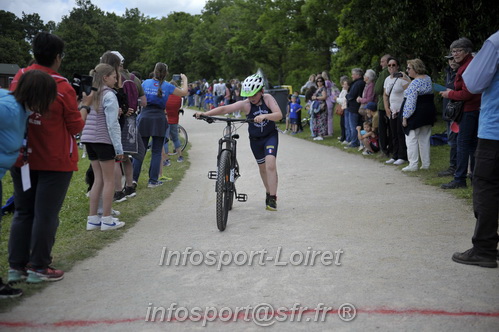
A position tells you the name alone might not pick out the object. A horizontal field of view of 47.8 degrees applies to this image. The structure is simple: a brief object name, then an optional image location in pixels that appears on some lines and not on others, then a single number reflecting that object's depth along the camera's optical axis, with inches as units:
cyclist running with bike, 304.2
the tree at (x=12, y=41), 2674.7
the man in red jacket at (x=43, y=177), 198.8
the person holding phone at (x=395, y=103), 480.4
